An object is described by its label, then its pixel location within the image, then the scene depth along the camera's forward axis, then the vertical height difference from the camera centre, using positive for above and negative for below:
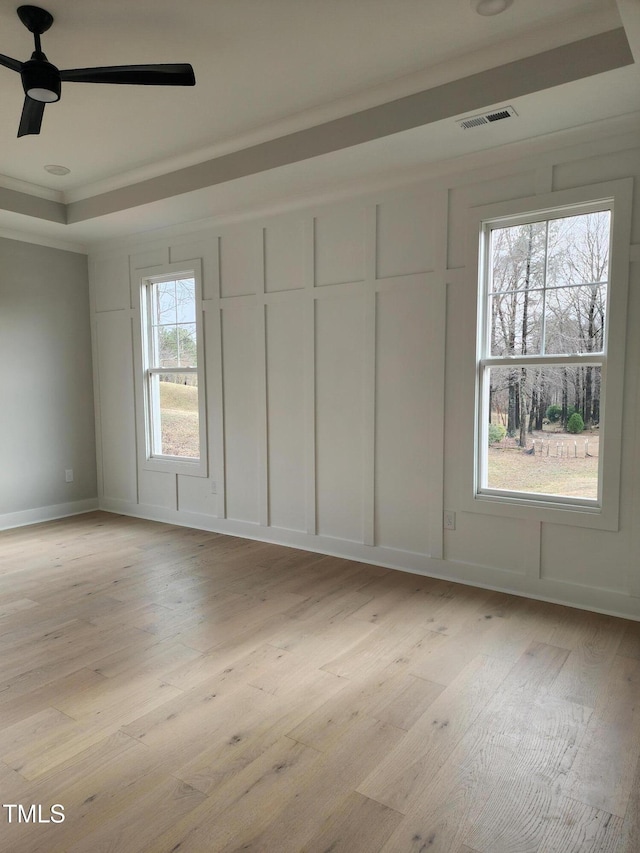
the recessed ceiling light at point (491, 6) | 2.26 +1.57
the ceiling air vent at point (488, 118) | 2.75 +1.36
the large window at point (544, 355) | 3.10 +0.14
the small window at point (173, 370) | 4.95 +0.10
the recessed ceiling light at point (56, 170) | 4.05 +1.60
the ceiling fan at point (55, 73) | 2.27 +1.31
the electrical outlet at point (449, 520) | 3.58 -0.93
